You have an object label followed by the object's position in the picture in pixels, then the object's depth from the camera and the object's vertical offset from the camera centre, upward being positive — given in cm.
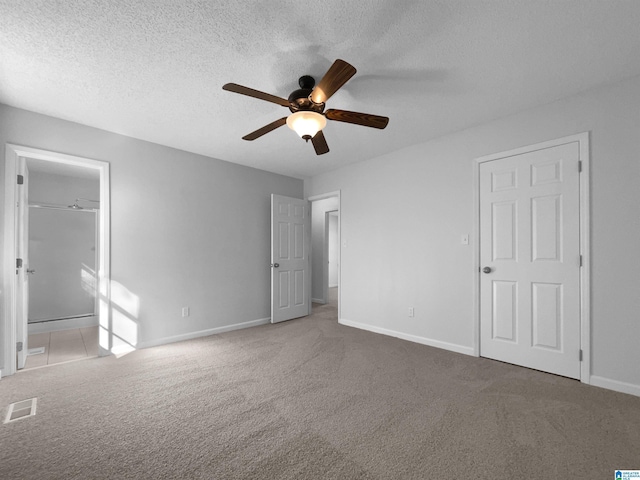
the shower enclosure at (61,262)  437 -34
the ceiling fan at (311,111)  188 +95
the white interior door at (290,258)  465 -30
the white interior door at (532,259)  260 -18
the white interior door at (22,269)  281 -28
